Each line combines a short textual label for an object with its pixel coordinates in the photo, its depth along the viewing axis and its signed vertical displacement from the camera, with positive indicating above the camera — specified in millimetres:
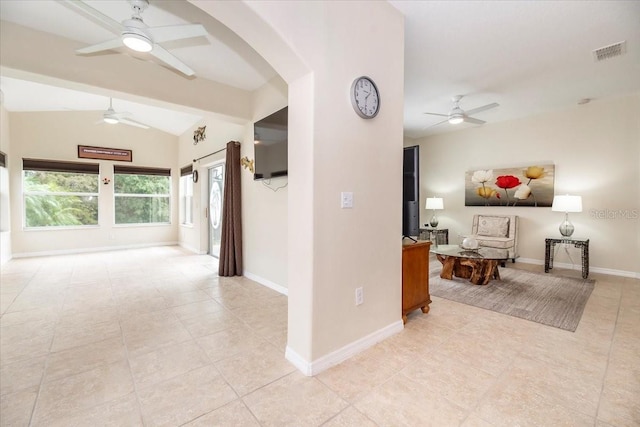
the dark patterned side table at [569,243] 4090 -634
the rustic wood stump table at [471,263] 3688 -771
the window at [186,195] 6910 +293
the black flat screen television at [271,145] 3236 +768
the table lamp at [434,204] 6115 +74
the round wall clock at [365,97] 1981 +812
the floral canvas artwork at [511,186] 4930 +406
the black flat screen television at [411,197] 2619 +98
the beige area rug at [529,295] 2744 -1046
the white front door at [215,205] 5804 +40
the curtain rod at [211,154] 4697 +1054
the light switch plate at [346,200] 1935 +51
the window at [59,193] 5750 +289
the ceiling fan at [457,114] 4189 +1405
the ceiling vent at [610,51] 2832 +1659
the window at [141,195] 6762 +305
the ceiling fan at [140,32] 2100 +1363
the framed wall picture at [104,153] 6230 +1238
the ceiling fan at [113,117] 4676 +1529
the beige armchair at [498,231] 4957 -459
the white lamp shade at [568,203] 4215 +64
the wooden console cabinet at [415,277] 2545 -661
